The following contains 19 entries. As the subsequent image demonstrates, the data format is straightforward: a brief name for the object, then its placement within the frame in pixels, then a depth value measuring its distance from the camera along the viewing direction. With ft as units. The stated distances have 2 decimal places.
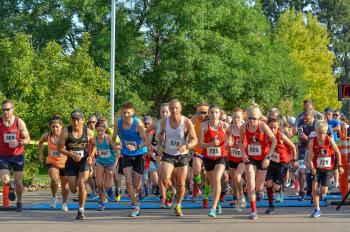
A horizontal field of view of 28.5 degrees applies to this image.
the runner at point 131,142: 40.45
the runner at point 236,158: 42.68
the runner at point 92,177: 49.34
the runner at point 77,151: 39.11
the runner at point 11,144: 43.55
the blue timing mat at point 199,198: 50.66
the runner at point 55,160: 44.48
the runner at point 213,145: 39.63
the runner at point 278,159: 43.01
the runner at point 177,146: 39.68
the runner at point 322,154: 39.96
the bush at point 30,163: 64.69
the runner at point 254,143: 38.73
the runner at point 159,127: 40.93
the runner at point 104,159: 45.62
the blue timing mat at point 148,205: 45.34
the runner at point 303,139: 49.39
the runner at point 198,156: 44.32
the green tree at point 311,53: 173.58
